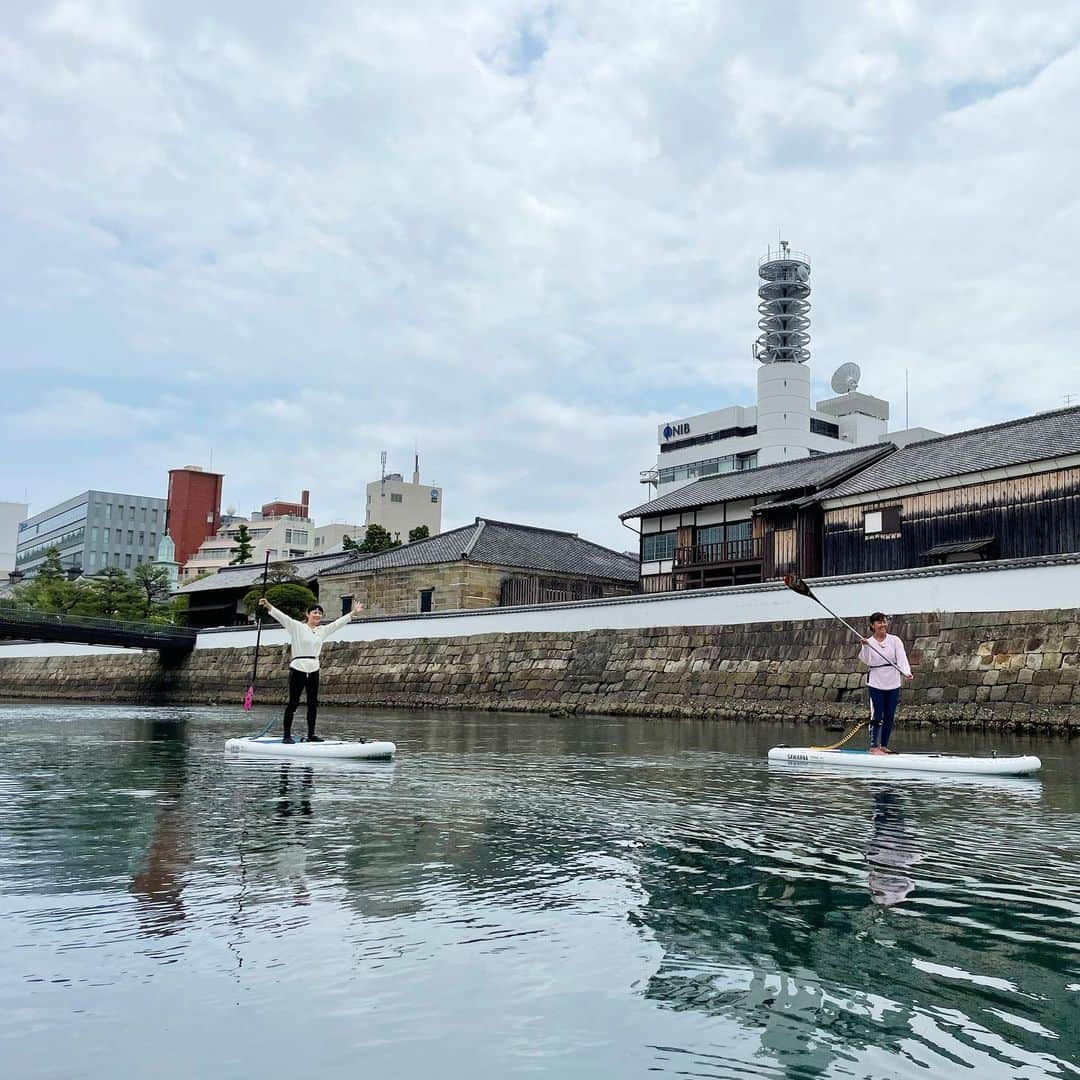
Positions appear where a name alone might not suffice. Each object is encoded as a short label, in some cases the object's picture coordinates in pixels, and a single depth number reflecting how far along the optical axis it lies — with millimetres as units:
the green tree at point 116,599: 63219
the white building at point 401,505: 96562
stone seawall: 20344
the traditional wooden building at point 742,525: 34406
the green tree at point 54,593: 65688
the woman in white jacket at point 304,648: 13289
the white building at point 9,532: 129750
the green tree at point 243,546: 74125
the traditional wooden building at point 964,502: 27078
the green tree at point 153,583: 79000
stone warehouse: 44719
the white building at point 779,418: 85562
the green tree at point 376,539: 65375
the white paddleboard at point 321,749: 12734
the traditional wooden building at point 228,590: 53188
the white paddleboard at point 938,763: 11234
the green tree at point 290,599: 46125
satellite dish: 87688
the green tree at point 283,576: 50812
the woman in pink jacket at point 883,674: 12188
